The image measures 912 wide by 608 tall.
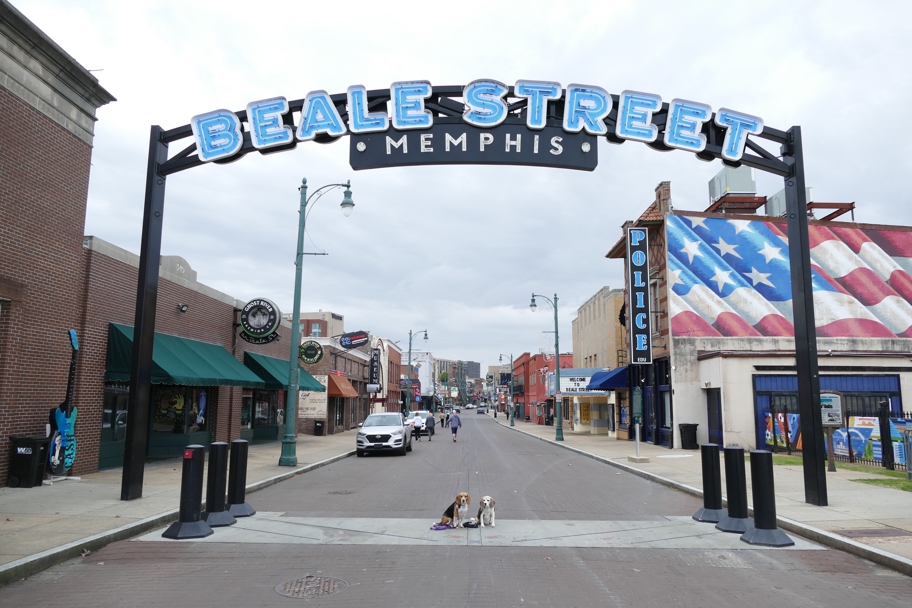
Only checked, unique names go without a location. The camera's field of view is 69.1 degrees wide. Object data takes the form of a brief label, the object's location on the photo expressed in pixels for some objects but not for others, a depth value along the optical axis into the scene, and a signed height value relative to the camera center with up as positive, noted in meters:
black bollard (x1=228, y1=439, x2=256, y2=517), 10.06 -1.25
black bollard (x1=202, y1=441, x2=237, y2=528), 9.40 -1.25
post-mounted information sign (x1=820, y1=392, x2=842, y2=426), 16.45 +0.00
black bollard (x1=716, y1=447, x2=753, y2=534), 9.09 -1.19
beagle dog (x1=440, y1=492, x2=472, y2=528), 9.24 -1.51
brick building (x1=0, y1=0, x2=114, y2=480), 12.80 +3.80
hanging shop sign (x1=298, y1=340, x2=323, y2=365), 32.03 +2.38
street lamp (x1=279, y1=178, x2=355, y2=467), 18.11 +1.04
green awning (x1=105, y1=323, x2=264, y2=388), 15.98 +1.02
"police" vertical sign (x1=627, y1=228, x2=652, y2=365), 28.88 +4.35
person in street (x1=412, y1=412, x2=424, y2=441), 34.44 -1.18
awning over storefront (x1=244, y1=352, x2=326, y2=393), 25.31 +1.22
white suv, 23.09 -1.23
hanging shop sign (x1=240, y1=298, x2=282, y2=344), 22.59 +2.73
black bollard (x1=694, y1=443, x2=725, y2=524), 9.77 -1.22
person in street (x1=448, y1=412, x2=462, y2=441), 32.92 -0.96
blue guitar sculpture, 13.46 -0.76
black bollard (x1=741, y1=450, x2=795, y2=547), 8.43 -1.31
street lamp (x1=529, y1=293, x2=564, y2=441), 33.69 -0.21
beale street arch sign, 11.98 +4.93
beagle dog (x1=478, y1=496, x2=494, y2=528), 9.40 -1.53
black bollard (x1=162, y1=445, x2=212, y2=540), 8.68 -1.31
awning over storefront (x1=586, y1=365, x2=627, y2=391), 34.03 +1.21
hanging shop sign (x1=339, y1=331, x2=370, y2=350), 40.06 +3.71
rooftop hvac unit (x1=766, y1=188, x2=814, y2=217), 34.19 +10.45
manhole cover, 6.37 -1.81
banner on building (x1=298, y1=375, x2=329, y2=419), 32.03 -0.14
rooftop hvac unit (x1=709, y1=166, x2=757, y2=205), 33.47 +11.36
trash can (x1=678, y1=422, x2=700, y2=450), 26.14 -1.19
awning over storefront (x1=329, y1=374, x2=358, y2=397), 37.59 +0.82
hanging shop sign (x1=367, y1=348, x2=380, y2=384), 52.25 +2.70
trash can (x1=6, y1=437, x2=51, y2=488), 12.45 -1.17
